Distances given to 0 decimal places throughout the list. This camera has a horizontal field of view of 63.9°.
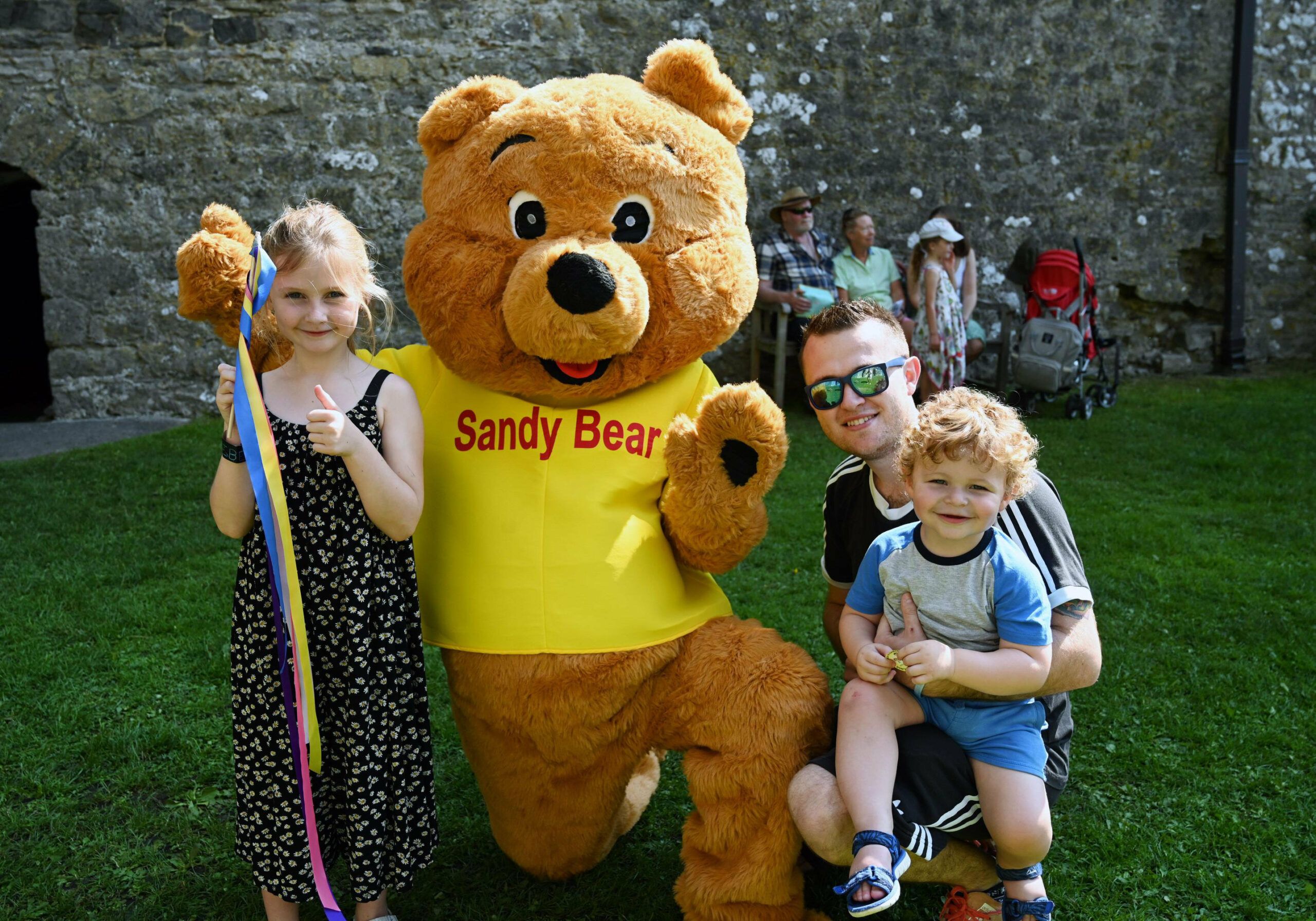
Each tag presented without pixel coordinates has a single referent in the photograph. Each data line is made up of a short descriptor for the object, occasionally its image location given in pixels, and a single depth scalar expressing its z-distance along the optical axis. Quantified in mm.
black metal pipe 9250
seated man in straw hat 7695
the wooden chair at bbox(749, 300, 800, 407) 7543
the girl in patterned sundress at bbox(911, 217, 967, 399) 7680
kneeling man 2014
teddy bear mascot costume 2178
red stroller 7969
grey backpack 7945
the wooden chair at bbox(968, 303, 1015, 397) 8617
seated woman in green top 7977
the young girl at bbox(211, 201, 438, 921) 2107
